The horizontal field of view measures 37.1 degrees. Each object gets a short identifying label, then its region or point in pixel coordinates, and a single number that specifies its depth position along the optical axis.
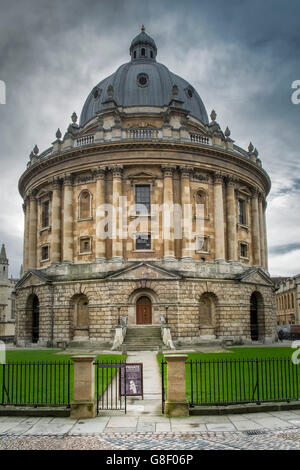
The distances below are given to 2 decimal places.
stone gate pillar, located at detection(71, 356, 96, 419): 12.02
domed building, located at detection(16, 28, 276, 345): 36.16
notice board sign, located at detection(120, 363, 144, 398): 13.29
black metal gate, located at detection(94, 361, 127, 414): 12.91
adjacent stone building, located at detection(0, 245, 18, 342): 76.81
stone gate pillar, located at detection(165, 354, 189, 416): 12.04
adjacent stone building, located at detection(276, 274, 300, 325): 79.75
